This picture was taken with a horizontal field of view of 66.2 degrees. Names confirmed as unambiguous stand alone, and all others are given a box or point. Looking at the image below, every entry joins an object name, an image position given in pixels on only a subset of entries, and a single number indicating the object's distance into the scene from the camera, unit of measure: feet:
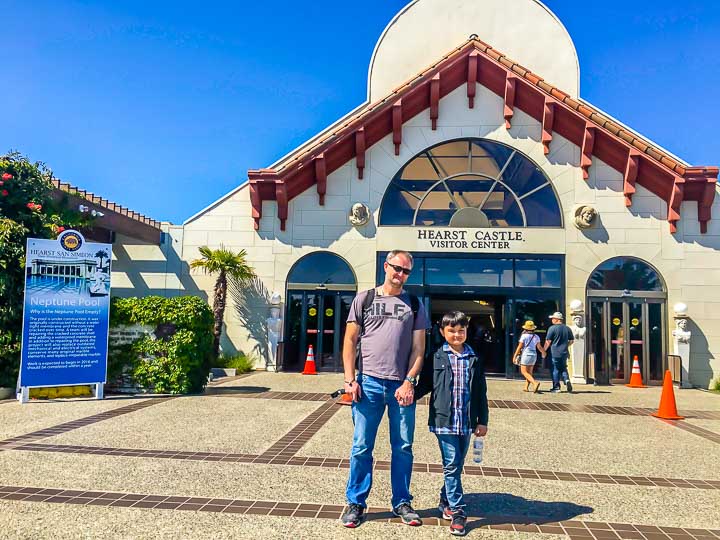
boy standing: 12.68
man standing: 12.85
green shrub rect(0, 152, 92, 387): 31.48
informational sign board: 29.66
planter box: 47.44
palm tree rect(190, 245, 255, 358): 49.78
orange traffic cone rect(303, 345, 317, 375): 48.47
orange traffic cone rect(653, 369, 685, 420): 29.35
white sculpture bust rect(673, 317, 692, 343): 46.09
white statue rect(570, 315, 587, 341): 47.21
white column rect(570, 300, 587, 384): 47.29
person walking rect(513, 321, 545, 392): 38.11
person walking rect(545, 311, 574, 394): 39.11
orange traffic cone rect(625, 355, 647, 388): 45.57
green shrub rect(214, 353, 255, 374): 49.52
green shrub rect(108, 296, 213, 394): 32.48
